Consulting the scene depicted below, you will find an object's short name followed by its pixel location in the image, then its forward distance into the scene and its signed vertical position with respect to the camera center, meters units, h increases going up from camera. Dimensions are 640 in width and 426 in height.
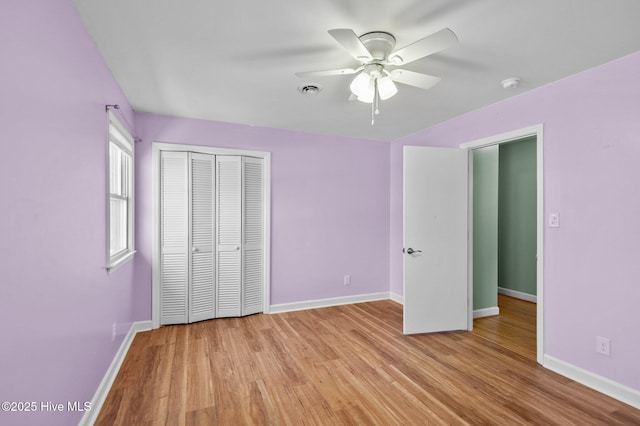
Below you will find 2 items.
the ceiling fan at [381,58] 1.57 +0.89
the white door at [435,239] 3.29 -0.31
